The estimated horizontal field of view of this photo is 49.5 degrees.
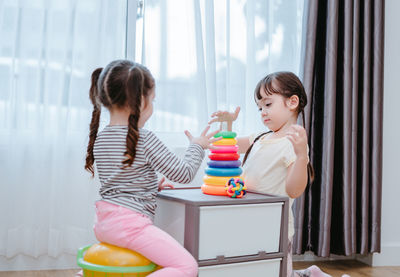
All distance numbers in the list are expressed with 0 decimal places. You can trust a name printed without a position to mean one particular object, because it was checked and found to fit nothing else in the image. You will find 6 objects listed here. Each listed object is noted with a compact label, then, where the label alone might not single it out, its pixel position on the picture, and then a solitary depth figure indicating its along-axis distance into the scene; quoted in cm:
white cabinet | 122
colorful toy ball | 130
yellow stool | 114
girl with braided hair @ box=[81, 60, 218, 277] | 119
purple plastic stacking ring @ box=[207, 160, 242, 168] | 140
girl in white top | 153
